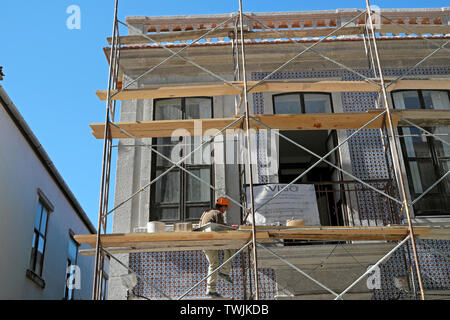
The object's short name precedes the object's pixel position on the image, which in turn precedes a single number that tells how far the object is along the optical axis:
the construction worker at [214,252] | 9.08
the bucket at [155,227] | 8.64
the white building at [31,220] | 11.61
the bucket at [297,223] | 8.75
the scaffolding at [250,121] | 8.14
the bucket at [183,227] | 8.45
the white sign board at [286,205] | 9.94
